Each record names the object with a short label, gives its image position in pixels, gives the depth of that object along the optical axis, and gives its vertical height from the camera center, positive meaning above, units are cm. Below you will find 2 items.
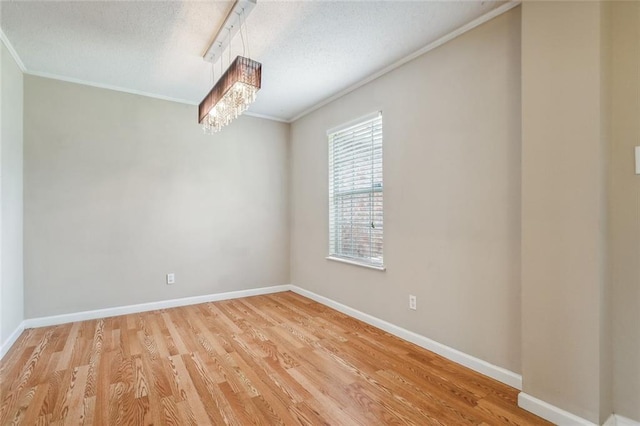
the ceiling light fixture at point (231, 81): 219 +99
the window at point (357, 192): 326 +23
